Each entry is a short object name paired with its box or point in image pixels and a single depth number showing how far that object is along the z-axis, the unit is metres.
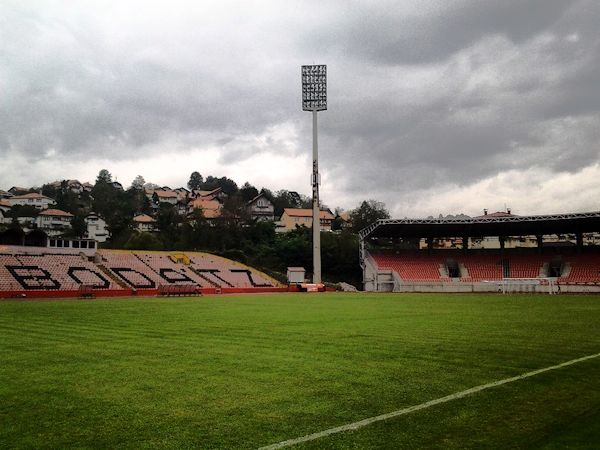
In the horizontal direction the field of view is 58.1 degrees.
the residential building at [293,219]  121.75
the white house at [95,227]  112.34
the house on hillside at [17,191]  170.30
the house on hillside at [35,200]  146.75
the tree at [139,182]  180.15
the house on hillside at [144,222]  118.94
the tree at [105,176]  176.25
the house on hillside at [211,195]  153.12
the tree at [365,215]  105.38
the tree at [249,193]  141.75
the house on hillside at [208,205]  127.91
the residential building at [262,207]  131.88
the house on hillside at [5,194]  162.18
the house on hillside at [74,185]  170.38
